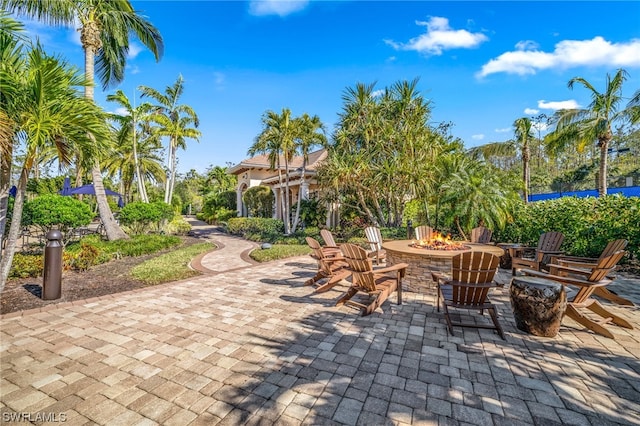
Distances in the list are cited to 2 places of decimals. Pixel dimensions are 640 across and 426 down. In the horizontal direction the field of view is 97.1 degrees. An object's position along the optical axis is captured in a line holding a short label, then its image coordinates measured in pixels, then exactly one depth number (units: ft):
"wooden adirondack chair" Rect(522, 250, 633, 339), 13.33
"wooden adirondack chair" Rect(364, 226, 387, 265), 24.36
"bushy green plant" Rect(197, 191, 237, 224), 89.71
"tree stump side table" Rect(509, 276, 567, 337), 12.79
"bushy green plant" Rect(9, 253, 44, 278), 22.18
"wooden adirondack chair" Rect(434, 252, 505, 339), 13.61
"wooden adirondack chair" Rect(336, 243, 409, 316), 15.90
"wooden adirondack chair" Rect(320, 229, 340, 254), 24.94
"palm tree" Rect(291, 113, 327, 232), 51.19
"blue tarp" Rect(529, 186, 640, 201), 75.66
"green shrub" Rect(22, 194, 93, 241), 28.71
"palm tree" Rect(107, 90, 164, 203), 58.03
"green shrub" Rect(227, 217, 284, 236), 58.70
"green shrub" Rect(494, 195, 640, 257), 24.20
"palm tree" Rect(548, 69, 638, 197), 46.47
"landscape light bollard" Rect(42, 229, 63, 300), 18.24
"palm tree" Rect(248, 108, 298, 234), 49.96
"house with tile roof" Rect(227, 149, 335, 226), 60.08
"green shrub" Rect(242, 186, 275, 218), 70.64
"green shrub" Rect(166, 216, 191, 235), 57.00
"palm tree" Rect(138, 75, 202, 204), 63.52
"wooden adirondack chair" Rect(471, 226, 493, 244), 27.66
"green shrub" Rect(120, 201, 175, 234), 46.01
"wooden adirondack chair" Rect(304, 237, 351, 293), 20.75
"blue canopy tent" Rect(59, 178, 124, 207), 48.82
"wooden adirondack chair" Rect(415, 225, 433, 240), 28.49
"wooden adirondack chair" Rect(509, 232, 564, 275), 21.65
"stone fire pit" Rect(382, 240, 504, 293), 19.16
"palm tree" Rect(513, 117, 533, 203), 76.87
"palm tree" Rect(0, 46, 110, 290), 17.66
